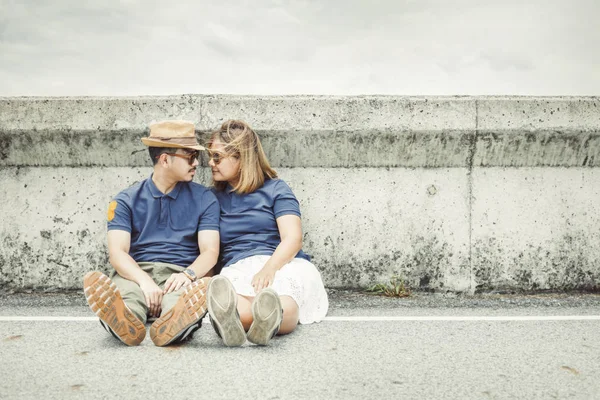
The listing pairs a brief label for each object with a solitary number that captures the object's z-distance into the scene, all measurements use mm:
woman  3260
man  3344
